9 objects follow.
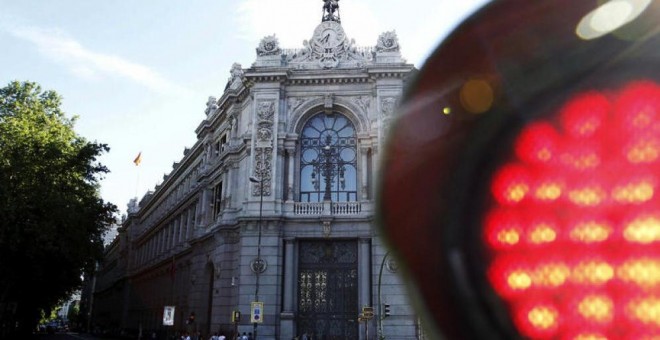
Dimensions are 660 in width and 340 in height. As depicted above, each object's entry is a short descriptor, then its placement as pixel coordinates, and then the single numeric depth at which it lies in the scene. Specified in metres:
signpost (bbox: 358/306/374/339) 24.89
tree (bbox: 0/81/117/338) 28.62
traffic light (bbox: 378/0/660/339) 1.70
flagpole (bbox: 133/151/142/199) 74.75
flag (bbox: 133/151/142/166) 74.75
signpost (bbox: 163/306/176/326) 26.92
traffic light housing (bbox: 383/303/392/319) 25.98
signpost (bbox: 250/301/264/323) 26.75
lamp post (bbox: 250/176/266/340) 29.87
